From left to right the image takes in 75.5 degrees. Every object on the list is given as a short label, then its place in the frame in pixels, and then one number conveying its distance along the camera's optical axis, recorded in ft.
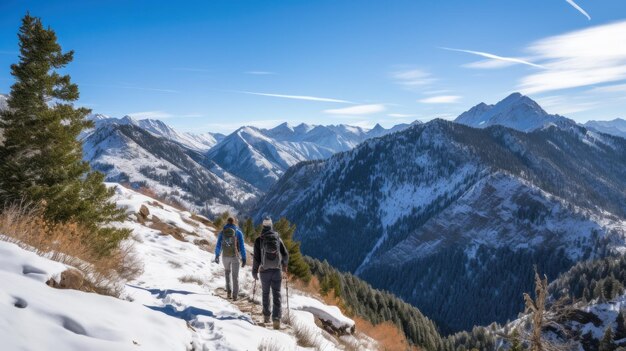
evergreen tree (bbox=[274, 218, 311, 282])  125.18
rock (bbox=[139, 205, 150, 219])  86.48
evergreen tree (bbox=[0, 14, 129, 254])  40.34
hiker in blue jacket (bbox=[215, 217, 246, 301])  46.75
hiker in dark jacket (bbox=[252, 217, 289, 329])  37.77
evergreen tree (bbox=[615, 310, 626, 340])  365.81
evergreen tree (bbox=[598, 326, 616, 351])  338.34
